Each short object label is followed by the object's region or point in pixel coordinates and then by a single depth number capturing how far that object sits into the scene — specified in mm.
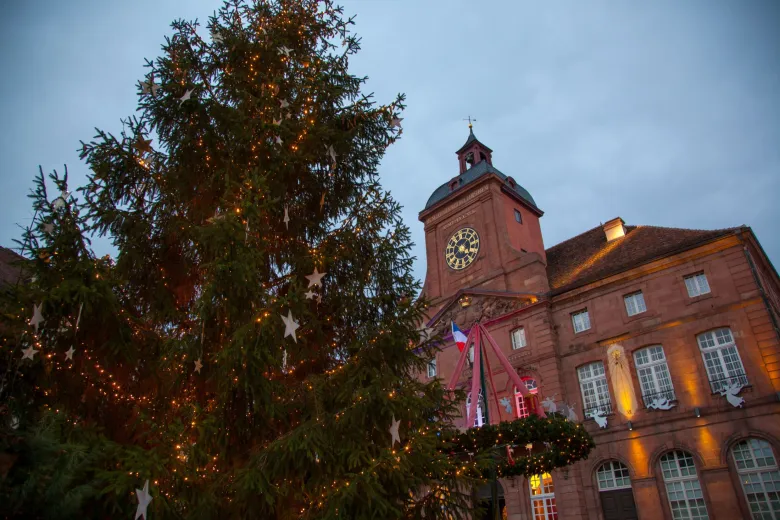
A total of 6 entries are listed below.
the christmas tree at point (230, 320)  5750
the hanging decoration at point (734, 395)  19344
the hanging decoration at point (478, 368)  14586
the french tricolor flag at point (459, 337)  17938
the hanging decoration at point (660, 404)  21031
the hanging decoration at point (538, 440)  11633
